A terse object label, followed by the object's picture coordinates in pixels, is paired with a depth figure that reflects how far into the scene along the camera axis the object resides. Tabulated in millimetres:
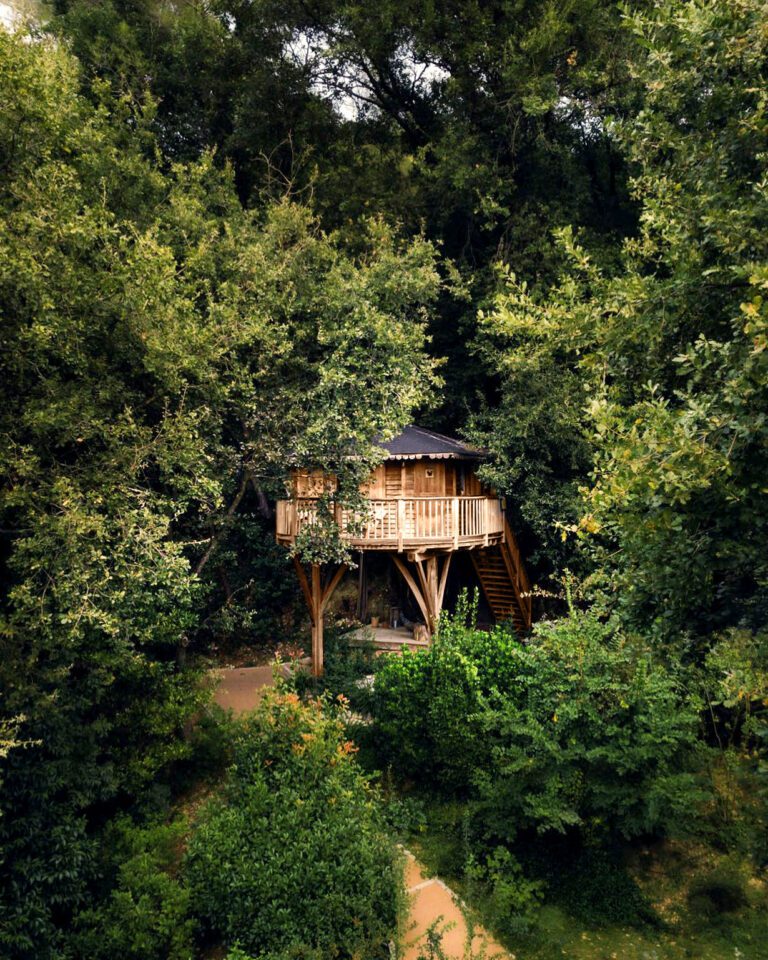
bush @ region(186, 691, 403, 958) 7668
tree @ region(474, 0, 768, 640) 5012
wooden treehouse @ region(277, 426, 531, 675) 15445
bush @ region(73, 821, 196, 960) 8156
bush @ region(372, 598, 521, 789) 10977
